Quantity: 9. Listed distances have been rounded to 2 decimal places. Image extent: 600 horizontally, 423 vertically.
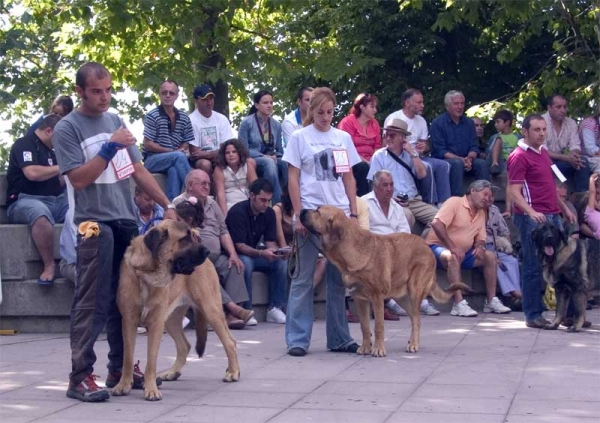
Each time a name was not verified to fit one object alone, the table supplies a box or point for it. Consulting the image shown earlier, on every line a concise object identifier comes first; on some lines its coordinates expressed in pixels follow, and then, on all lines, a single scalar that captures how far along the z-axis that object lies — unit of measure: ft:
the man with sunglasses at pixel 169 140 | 40.34
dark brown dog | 34.45
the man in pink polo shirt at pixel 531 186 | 34.47
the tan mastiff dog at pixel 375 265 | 28.94
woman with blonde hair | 29.45
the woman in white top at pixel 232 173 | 40.00
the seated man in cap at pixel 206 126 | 43.32
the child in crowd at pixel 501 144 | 48.14
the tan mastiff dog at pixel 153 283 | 22.58
